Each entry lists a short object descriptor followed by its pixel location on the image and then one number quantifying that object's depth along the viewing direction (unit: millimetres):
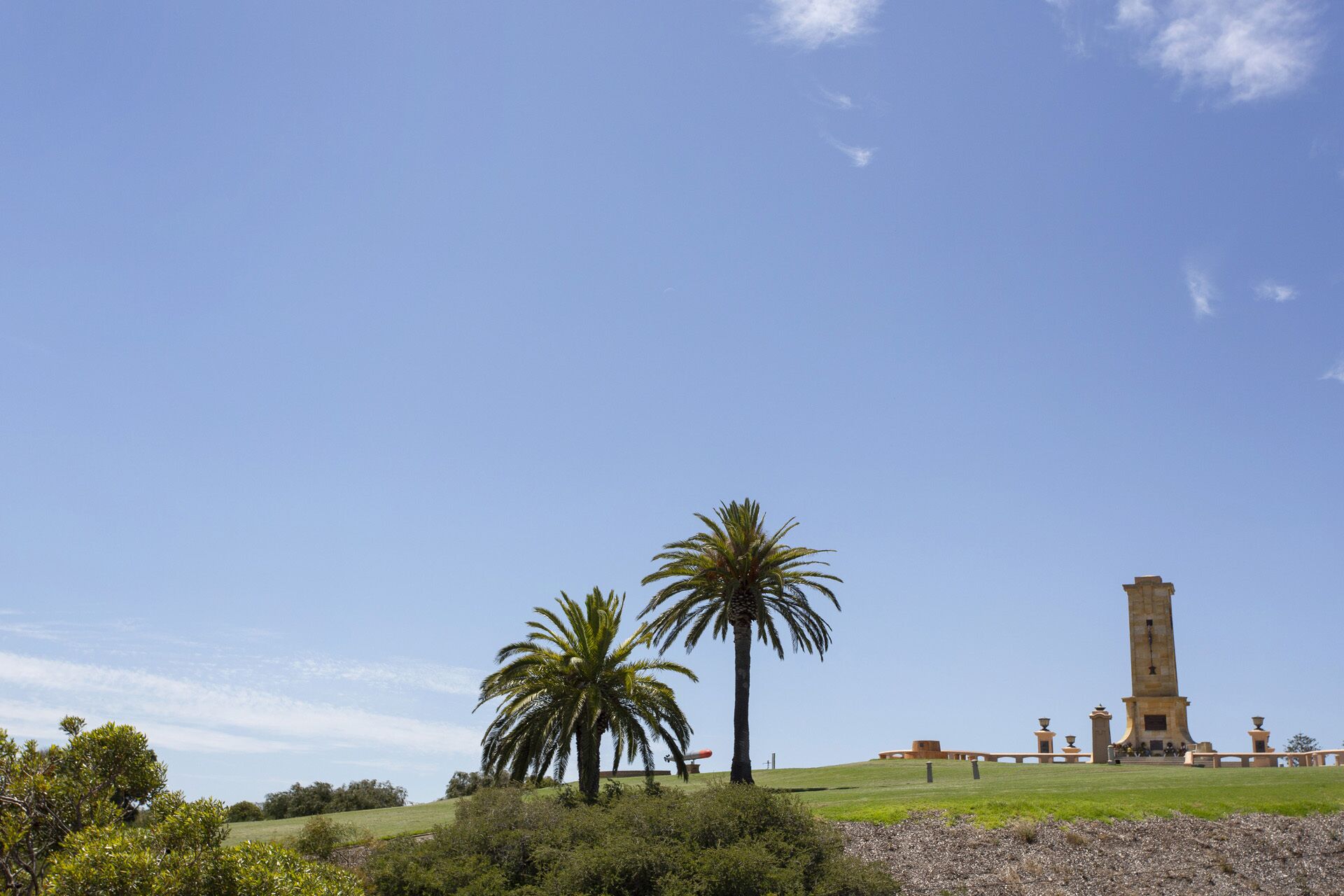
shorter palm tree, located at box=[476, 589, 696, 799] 35031
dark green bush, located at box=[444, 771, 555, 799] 59344
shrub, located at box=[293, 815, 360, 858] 29297
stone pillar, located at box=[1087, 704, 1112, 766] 56562
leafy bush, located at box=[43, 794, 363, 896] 12828
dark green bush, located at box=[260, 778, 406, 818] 58969
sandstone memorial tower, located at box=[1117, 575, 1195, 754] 65938
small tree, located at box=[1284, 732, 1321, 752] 102812
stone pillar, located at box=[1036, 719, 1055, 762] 61281
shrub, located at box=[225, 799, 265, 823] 57188
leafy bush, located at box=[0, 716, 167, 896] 15602
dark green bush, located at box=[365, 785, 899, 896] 23609
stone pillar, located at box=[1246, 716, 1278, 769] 58812
